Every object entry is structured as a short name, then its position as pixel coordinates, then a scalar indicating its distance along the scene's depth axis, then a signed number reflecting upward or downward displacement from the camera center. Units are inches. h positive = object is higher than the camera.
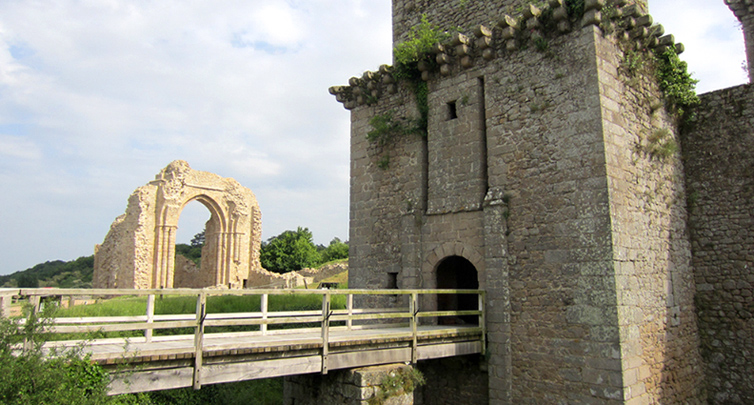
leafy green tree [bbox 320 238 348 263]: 2014.6 +84.7
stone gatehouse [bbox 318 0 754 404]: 336.8 +47.5
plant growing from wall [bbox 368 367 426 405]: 281.7 -59.3
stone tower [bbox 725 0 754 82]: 562.9 +269.6
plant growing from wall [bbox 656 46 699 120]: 423.2 +153.2
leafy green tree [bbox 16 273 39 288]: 2429.9 -16.5
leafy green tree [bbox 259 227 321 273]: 1779.0 +73.2
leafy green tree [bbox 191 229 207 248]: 2851.9 +195.1
